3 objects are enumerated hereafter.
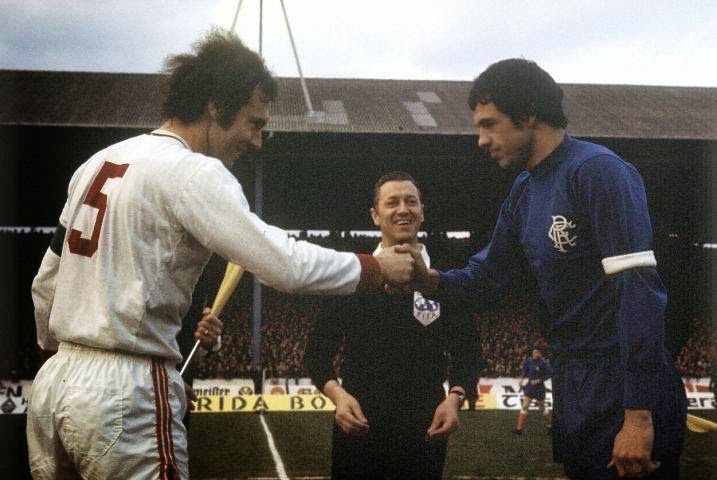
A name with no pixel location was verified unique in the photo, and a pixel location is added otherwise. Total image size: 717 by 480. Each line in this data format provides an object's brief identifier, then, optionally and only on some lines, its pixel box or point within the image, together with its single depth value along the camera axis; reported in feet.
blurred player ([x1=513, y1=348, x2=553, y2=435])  44.36
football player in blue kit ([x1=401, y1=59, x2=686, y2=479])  7.95
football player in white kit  7.80
